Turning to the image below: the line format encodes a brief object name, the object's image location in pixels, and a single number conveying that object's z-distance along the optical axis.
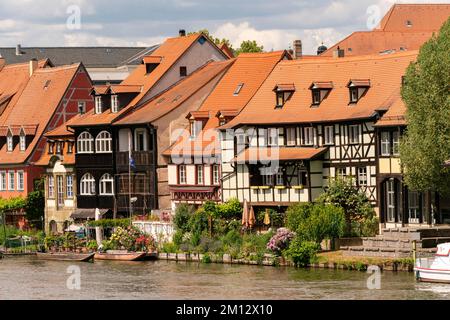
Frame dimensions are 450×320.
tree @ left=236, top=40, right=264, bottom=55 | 130.74
